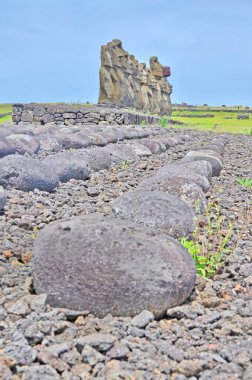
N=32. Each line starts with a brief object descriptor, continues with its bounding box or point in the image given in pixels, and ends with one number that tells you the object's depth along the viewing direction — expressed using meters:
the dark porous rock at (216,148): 11.76
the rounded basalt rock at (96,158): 8.21
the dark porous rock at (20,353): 2.43
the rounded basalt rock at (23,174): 5.87
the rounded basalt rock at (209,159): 8.55
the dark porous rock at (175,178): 5.97
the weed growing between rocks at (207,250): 3.81
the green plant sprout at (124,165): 8.77
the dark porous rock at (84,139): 10.75
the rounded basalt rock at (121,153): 9.60
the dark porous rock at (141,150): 10.78
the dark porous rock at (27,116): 20.05
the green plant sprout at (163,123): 22.01
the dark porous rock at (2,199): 4.96
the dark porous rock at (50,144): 9.84
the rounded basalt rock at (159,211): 4.20
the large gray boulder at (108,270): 2.91
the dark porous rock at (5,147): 7.68
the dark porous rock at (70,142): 10.55
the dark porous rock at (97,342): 2.55
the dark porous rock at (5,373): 2.29
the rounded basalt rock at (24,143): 8.59
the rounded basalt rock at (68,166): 7.01
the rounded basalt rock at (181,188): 5.69
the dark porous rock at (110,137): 12.53
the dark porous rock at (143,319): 2.85
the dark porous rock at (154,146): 11.64
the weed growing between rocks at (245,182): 7.73
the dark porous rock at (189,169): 6.64
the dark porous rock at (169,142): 13.42
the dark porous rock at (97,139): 11.18
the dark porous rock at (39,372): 2.30
